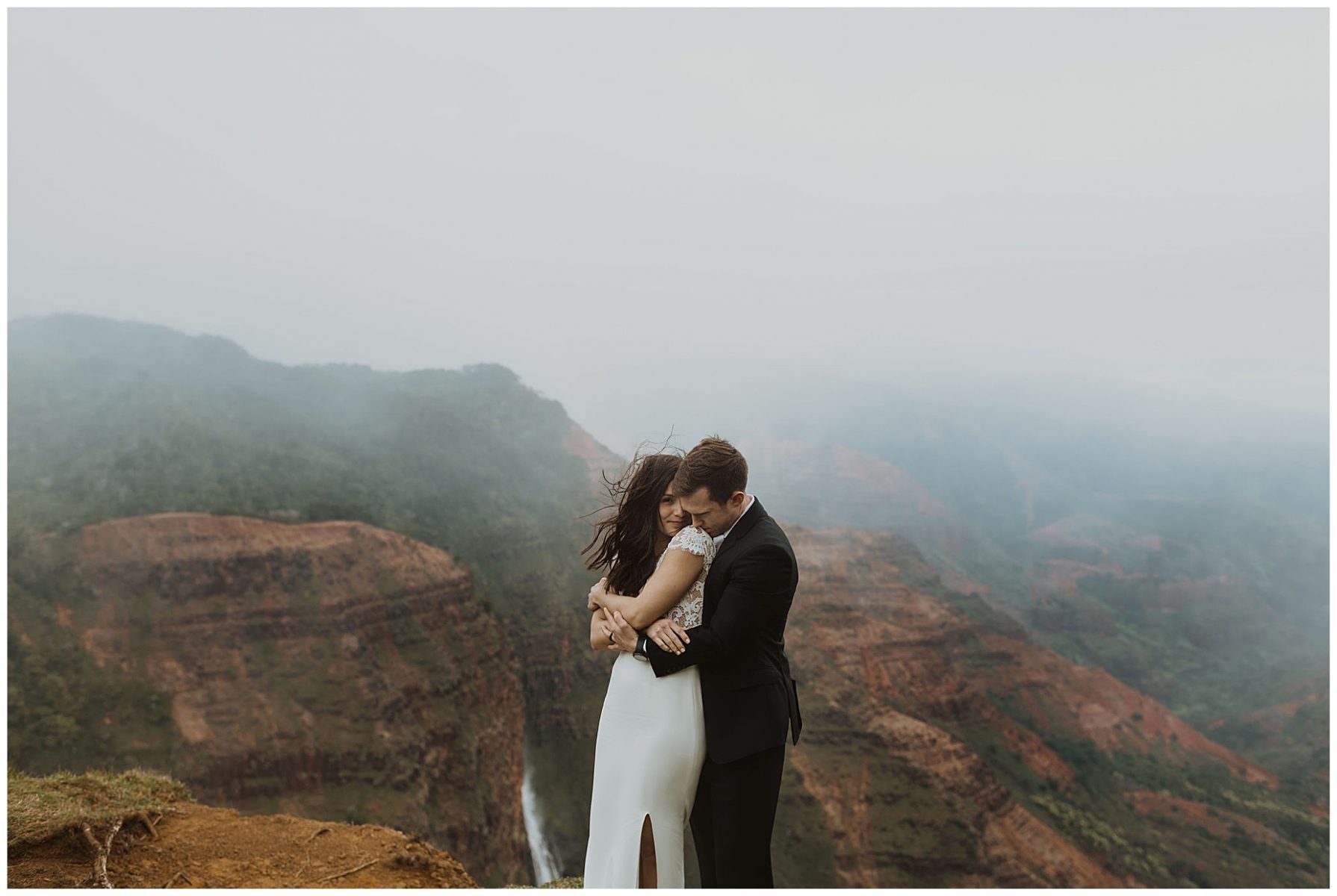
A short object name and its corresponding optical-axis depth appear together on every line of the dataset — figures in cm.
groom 281
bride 289
